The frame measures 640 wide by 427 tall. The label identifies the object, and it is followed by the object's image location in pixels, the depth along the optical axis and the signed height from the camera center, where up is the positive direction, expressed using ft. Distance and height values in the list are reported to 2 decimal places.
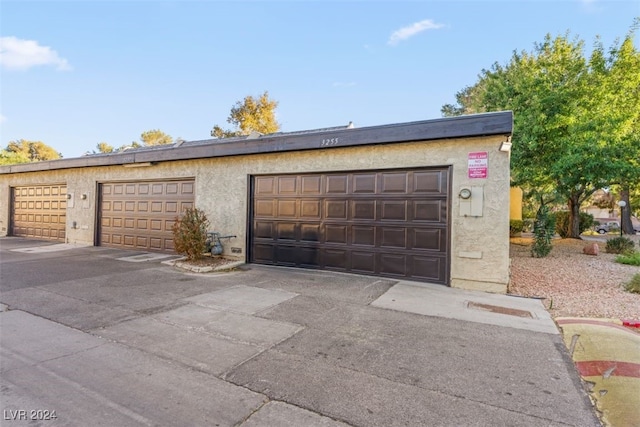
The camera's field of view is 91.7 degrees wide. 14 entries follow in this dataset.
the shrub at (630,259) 31.38 -3.56
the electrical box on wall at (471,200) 20.03 +1.32
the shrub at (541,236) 34.71 -1.54
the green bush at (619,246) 39.53 -2.76
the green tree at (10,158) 88.50 +15.12
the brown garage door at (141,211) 32.48 +0.03
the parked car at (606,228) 104.72 -1.29
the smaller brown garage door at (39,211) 41.68 -0.36
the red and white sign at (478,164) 19.97 +3.65
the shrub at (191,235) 25.79 -1.88
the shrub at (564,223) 57.26 -0.03
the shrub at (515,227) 59.03 -1.06
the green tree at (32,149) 120.16 +23.50
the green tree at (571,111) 38.60 +14.95
